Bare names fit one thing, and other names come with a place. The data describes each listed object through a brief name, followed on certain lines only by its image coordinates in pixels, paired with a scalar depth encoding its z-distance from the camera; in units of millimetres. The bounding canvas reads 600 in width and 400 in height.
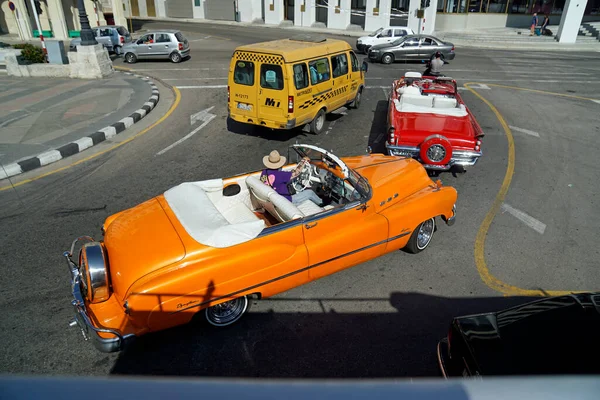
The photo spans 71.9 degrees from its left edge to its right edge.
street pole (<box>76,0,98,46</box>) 14969
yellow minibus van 9141
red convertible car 7516
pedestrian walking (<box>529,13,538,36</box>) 29644
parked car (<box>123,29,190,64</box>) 19891
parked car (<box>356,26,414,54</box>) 21766
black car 2840
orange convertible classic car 3938
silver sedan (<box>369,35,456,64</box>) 19844
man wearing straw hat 5465
